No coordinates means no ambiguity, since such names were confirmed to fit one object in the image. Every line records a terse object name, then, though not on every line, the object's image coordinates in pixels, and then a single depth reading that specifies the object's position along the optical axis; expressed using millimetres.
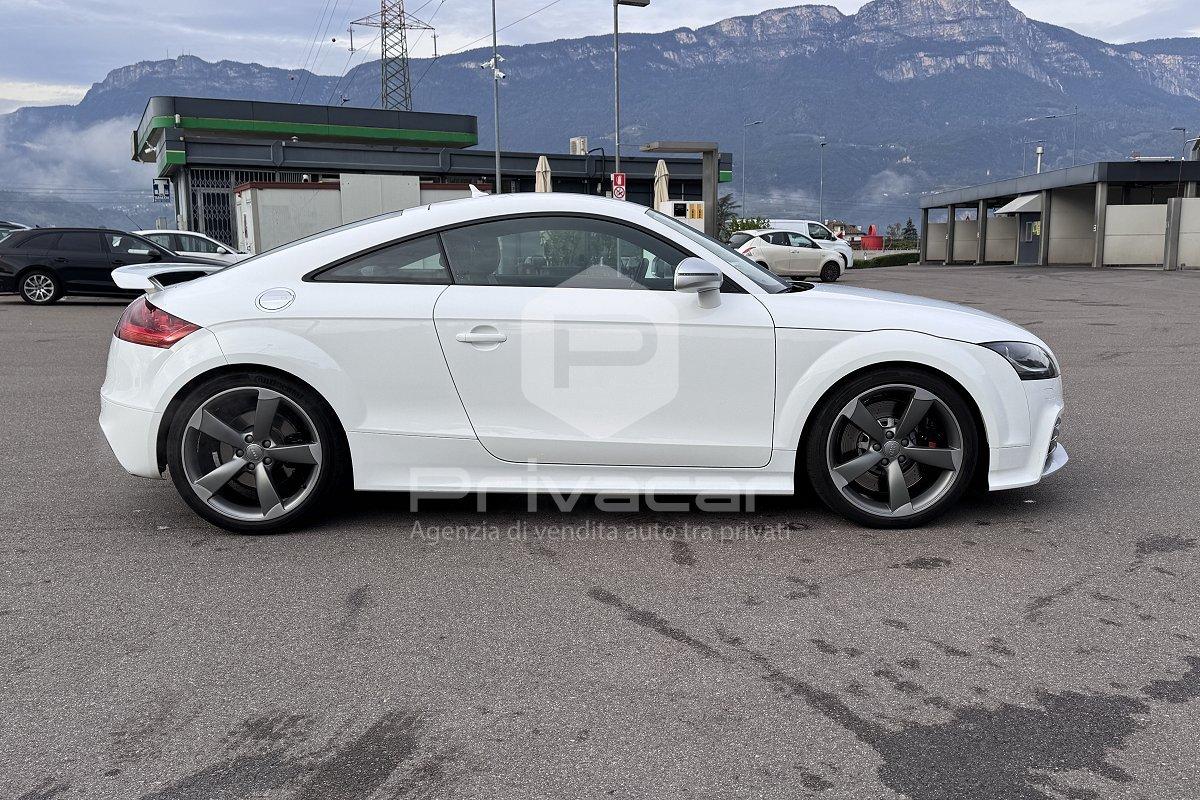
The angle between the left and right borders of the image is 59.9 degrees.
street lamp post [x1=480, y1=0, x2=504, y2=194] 37509
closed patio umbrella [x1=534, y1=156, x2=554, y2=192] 26608
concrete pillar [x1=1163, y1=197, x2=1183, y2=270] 37094
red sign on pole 26641
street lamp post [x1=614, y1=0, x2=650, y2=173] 27469
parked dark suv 19219
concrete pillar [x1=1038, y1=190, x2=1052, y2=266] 45719
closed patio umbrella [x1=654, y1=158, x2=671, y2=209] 26484
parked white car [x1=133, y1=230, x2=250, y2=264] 20766
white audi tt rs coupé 4410
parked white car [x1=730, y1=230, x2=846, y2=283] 32281
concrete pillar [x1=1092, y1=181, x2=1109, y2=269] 40875
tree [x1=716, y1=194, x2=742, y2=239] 48338
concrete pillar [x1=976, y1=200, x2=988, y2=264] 52031
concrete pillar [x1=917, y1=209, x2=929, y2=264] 58844
